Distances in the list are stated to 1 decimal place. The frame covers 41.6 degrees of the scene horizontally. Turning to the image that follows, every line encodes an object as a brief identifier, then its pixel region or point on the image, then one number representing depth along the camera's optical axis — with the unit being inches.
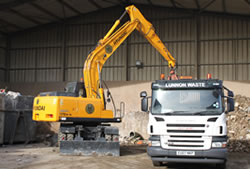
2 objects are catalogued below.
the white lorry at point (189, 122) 369.7
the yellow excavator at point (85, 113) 506.0
